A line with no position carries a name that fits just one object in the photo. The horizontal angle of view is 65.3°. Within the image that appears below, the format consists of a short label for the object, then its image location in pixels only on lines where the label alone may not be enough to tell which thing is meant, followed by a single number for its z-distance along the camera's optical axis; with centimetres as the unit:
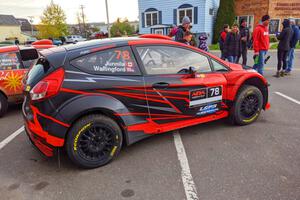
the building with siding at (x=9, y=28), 5955
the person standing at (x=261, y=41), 667
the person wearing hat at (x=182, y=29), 568
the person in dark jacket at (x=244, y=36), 792
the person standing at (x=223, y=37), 840
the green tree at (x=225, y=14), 1897
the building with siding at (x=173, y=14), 1918
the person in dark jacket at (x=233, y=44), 761
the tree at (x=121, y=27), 6266
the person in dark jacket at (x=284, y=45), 726
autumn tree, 4125
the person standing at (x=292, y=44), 754
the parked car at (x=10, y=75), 477
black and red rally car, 263
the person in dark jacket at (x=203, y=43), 751
